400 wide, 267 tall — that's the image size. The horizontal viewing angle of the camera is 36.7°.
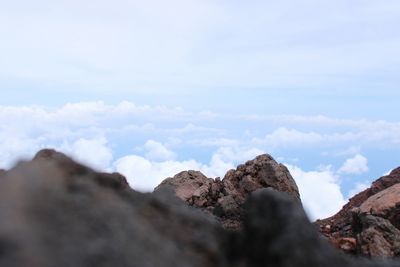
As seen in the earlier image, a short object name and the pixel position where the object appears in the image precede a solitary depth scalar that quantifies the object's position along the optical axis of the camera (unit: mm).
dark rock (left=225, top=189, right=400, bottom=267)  5441
